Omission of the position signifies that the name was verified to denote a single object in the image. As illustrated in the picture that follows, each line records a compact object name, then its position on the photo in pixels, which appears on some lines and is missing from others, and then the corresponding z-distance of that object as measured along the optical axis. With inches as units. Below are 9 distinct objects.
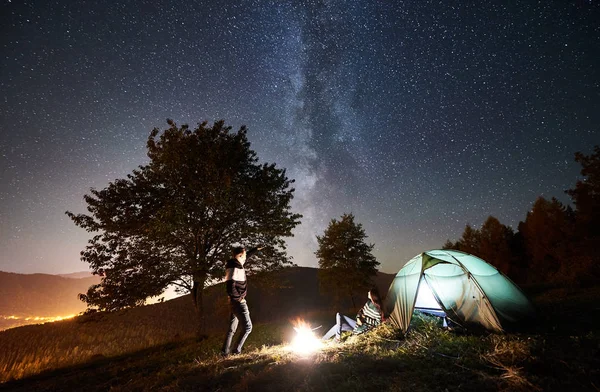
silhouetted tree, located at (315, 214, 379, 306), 880.3
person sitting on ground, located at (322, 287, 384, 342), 323.6
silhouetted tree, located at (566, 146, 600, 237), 797.2
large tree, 395.9
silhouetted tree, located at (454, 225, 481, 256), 1796.3
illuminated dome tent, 265.6
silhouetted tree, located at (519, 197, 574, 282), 1289.4
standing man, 249.6
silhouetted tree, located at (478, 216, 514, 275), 1558.8
